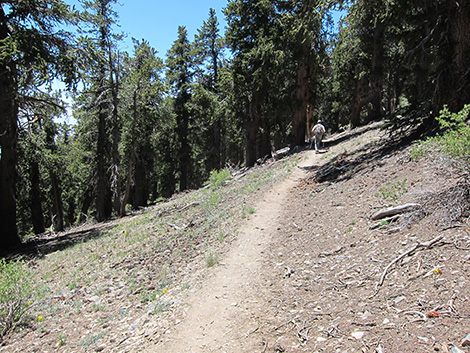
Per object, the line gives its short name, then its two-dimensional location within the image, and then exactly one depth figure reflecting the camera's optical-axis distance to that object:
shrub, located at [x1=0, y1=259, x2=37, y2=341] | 6.06
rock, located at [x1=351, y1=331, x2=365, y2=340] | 3.41
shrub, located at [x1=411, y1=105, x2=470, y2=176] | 4.17
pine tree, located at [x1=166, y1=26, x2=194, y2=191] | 27.34
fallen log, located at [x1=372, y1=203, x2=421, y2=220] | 5.35
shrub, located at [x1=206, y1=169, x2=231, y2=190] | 15.90
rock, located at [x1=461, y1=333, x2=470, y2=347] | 2.69
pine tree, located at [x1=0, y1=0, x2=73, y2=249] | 11.84
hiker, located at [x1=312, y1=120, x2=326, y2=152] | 15.85
